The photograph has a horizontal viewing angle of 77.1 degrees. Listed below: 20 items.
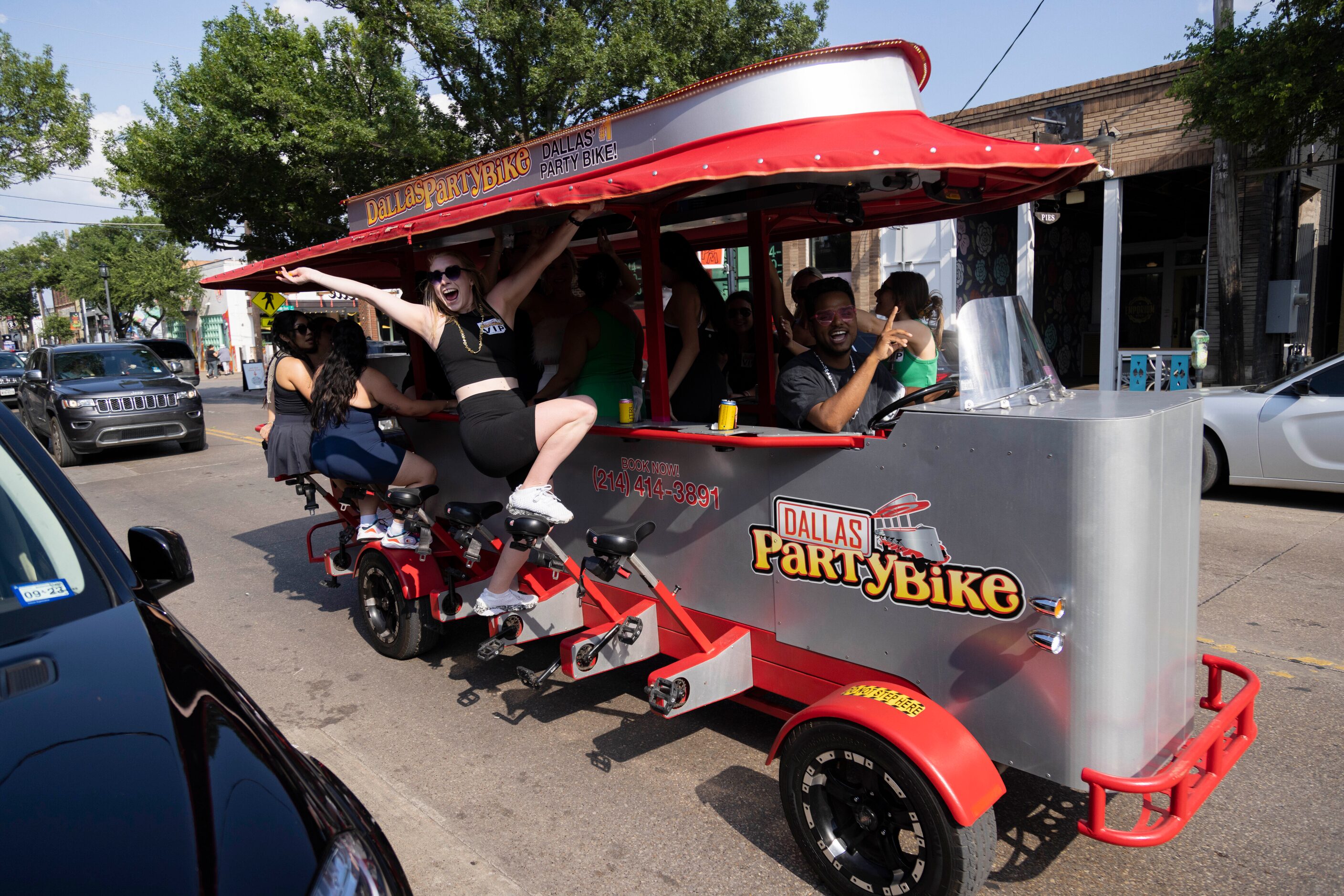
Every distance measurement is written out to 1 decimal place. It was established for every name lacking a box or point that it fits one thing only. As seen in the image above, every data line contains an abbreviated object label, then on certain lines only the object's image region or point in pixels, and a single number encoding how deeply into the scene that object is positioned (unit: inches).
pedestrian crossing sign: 362.6
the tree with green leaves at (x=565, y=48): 548.1
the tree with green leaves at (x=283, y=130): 601.6
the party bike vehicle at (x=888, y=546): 96.7
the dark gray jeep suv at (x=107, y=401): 511.2
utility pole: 484.7
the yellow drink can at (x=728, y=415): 131.3
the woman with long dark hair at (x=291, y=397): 214.4
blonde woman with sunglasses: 148.5
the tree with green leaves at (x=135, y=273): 1857.8
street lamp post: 1460.4
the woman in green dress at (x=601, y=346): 164.9
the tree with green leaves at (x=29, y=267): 2546.8
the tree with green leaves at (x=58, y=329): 2465.6
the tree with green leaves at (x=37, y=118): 960.3
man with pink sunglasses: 123.4
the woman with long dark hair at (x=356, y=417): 192.2
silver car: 281.3
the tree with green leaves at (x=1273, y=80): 378.9
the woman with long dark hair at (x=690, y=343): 176.9
